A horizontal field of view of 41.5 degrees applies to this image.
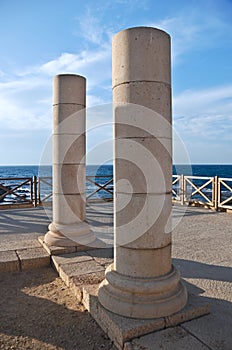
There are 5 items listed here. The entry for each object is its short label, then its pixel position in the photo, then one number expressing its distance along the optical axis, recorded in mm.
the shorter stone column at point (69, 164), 5676
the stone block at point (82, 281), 4137
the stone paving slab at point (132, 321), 2965
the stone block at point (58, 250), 5589
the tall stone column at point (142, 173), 3176
